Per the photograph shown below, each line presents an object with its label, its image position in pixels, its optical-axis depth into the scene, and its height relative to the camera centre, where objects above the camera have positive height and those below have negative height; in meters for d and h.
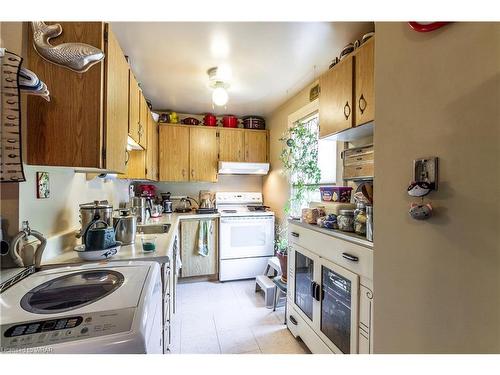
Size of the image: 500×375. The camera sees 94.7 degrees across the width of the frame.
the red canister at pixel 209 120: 3.50 +1.02
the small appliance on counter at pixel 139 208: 2.43 -0.23
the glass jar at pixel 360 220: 1.36 -0.19
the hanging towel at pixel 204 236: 3.06 -0.66
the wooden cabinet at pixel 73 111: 1.06 +0.35
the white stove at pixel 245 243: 3.12 -0.77
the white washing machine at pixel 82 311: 0.56 -0.37
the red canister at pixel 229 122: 3.56 +1.01
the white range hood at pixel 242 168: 3.38 +0.29
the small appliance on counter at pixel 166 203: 3.33 -0.24
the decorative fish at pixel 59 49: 1.03 +0.62
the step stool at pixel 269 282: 2.52 -1.11
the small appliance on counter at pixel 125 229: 1.54 -0.29
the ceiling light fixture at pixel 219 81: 2.20 +1.09
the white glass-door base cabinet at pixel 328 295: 1.22 -0.70
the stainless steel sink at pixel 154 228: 2.30 -0.42
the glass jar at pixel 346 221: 1.46 -0.21
